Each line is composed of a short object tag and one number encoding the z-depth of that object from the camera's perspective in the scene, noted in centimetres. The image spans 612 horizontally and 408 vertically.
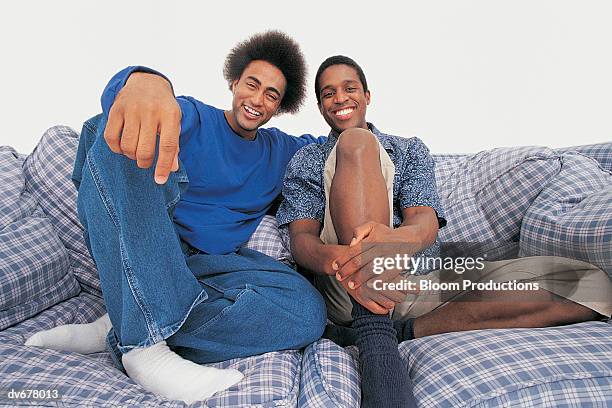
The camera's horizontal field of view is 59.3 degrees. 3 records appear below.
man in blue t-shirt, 85
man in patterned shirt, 101
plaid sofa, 93
